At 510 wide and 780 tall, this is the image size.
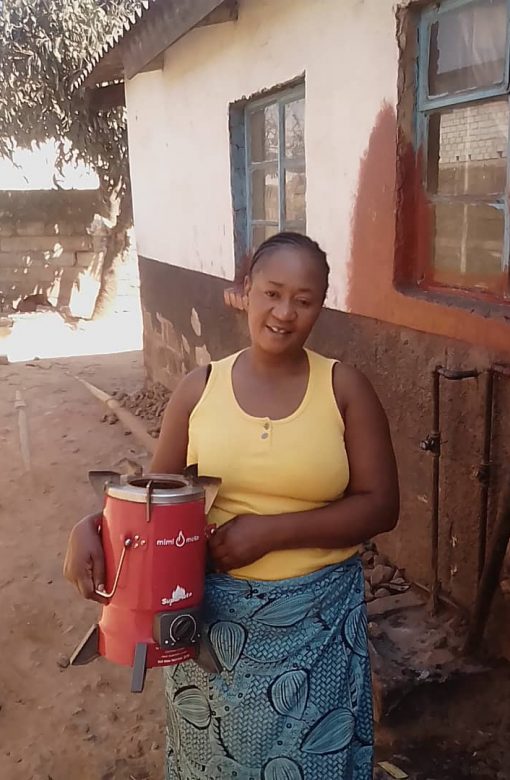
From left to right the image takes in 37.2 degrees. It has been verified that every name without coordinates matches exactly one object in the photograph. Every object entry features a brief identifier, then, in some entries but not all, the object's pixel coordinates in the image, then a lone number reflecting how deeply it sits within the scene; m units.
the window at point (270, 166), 4.12
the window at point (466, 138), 2.46
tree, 10.19
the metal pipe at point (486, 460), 2.45
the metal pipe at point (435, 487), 2.65
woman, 1.38
